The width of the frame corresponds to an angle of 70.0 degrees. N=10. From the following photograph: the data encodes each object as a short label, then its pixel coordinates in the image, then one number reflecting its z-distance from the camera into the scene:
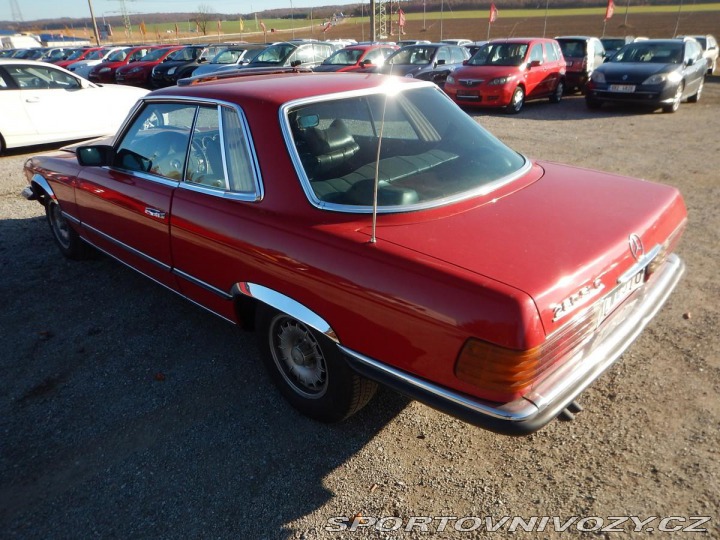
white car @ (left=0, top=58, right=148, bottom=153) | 9.04
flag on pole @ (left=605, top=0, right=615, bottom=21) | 26.90
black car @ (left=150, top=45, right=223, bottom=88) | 16.33
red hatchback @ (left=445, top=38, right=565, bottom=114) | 11.80
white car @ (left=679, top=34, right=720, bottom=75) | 17.83
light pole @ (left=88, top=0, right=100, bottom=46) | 36.76
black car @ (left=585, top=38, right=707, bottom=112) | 11.32
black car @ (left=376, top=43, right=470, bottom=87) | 13.28
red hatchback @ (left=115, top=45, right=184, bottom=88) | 17.42
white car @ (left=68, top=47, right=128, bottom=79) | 19.86
